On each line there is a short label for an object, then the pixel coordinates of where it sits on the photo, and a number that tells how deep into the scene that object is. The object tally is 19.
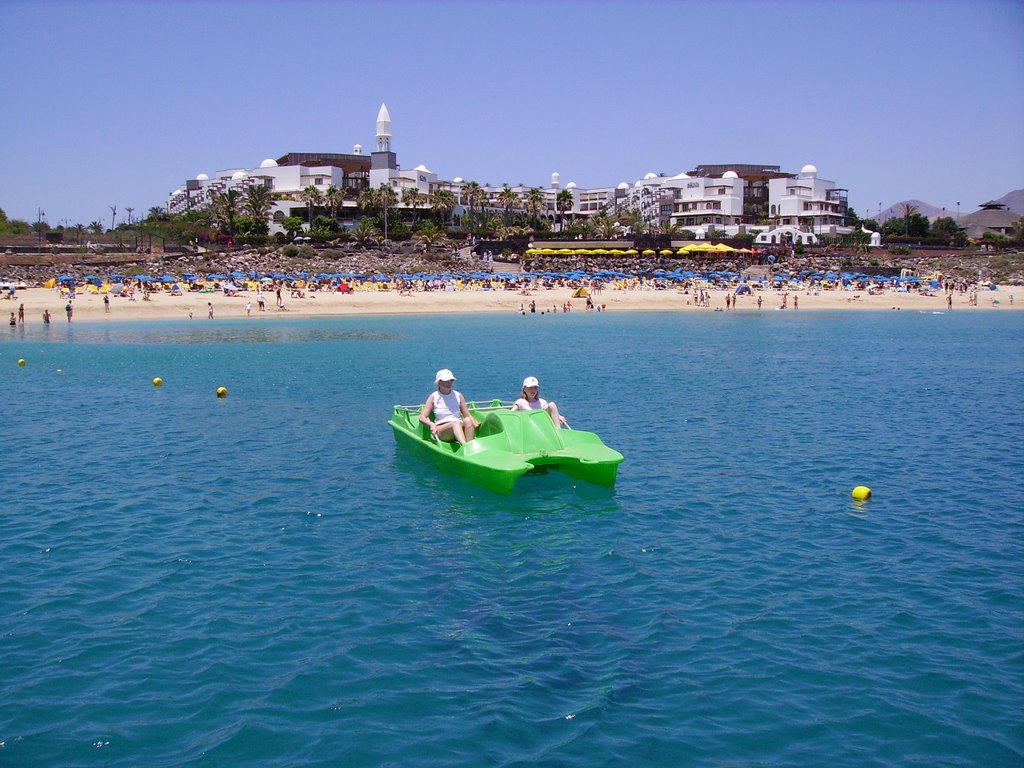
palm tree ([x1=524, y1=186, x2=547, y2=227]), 107.54
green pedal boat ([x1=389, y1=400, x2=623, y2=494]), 13.90
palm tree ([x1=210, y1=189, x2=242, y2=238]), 93.81
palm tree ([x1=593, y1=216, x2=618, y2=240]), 98.38
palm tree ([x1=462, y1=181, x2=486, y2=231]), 113.06
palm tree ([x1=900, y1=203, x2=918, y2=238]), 108.56
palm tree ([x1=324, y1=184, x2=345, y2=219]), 101.56
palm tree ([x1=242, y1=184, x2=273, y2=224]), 94.69
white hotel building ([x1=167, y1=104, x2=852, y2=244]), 109.12
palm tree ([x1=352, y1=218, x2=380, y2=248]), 91.94
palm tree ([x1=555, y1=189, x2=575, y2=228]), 112.74
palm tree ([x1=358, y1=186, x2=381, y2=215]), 102.19
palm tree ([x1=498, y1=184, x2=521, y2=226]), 111.69
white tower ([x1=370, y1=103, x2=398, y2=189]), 111.75
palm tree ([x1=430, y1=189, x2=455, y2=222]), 103.50
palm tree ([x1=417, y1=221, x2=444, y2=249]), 92.19
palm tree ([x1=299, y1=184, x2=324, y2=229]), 101.19
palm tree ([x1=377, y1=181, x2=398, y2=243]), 101.61
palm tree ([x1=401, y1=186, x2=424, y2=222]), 103.62
